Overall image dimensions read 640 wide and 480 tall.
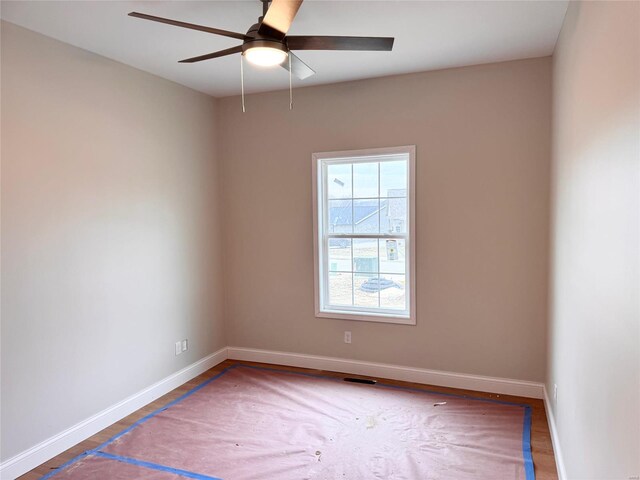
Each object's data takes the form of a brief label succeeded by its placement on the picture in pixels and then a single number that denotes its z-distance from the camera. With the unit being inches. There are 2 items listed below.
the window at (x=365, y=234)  145.5
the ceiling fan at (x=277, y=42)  74.9
